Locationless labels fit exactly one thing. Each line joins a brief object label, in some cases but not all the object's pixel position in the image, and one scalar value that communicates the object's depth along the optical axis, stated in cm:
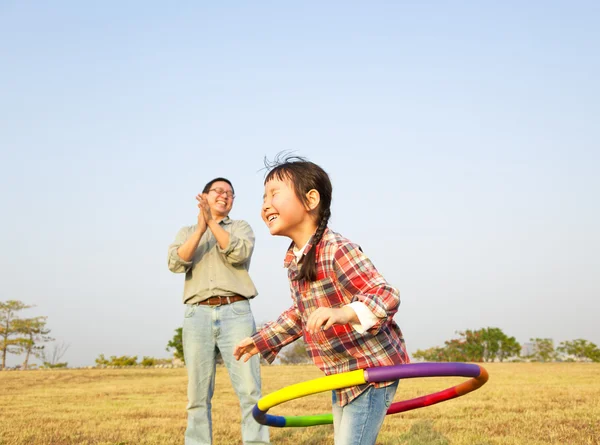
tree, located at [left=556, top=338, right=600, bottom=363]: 2709
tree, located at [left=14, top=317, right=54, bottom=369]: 2759
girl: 298
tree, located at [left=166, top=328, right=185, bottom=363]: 2846
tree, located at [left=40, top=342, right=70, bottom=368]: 2677
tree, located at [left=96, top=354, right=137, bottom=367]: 2745
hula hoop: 293
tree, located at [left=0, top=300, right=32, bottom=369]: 2748
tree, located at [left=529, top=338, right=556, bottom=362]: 2719
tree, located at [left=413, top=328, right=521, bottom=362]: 2744
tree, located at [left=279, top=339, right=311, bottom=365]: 2936
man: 586
